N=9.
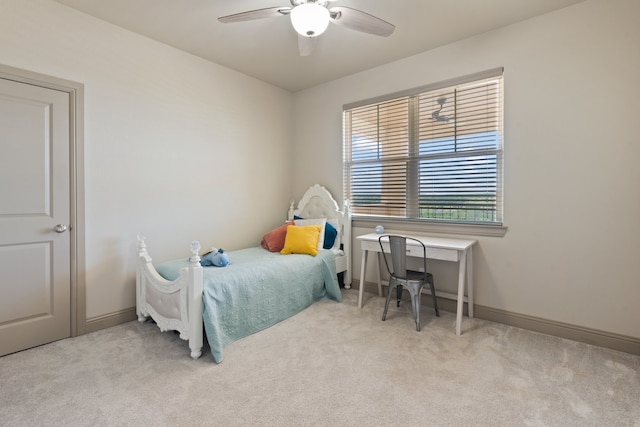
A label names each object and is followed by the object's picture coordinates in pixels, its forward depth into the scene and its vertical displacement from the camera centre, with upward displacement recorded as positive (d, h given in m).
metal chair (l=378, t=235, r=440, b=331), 2.74 -0.62
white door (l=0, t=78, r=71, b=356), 2.29 -0.06
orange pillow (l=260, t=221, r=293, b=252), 3.57 -0.36
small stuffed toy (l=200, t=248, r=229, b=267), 2.75 -0.45
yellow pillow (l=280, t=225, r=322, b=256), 3.41 -0.35
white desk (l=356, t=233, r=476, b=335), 2.64 -0.39
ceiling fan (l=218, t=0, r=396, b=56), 1.95 +1.27
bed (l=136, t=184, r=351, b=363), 2.25 -0.70
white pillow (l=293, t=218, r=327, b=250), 3.71 -0.17
